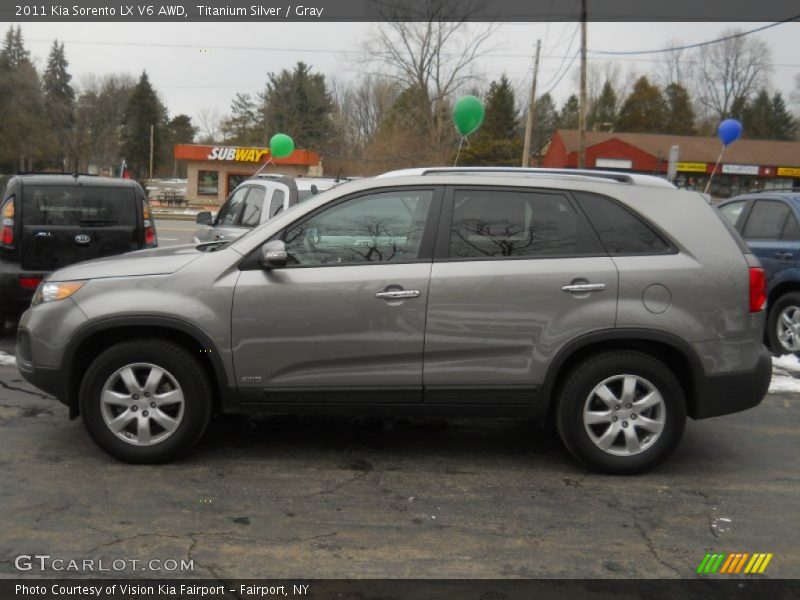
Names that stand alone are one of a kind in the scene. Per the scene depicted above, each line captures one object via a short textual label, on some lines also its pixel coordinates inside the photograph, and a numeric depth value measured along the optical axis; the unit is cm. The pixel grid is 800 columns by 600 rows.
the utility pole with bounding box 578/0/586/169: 2388
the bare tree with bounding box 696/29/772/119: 7438
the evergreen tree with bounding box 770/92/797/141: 7350
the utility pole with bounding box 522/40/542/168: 2973
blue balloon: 1998
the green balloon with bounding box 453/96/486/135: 1316
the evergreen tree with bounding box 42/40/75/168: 7181
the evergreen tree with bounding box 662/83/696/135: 7150
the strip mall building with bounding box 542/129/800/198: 4875
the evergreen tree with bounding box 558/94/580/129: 7881
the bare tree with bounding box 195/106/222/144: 8719
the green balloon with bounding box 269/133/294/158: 1789
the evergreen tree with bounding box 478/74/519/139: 6088
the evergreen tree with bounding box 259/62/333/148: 6588
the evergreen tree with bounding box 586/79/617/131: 7700
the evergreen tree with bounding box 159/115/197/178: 8825
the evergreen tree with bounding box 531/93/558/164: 7362
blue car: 834
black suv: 762
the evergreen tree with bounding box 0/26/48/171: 4688
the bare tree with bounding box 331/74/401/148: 5925
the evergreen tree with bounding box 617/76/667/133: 7181
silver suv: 447
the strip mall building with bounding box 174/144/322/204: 4678
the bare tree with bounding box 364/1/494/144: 4438
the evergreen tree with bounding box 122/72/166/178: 8056
